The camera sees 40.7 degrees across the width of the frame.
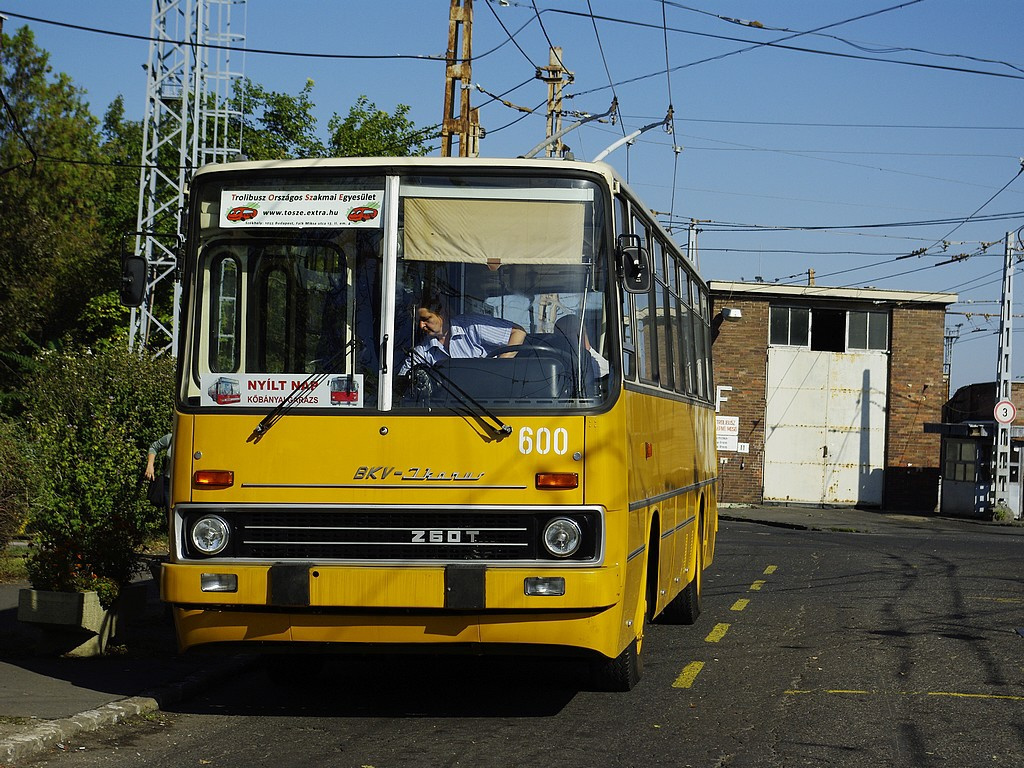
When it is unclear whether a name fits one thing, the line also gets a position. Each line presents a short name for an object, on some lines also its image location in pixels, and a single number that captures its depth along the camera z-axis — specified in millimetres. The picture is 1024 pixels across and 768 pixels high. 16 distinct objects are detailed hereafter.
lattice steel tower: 27219
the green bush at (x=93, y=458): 10094
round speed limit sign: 37000
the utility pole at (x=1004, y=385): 38562
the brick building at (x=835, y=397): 46438
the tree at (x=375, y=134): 47438
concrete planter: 9523
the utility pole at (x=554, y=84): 30719
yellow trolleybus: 7352
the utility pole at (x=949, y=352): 65312
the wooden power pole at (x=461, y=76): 22547
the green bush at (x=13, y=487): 14547
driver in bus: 7559
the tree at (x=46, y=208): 35781
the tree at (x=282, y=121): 50156
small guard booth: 39719
